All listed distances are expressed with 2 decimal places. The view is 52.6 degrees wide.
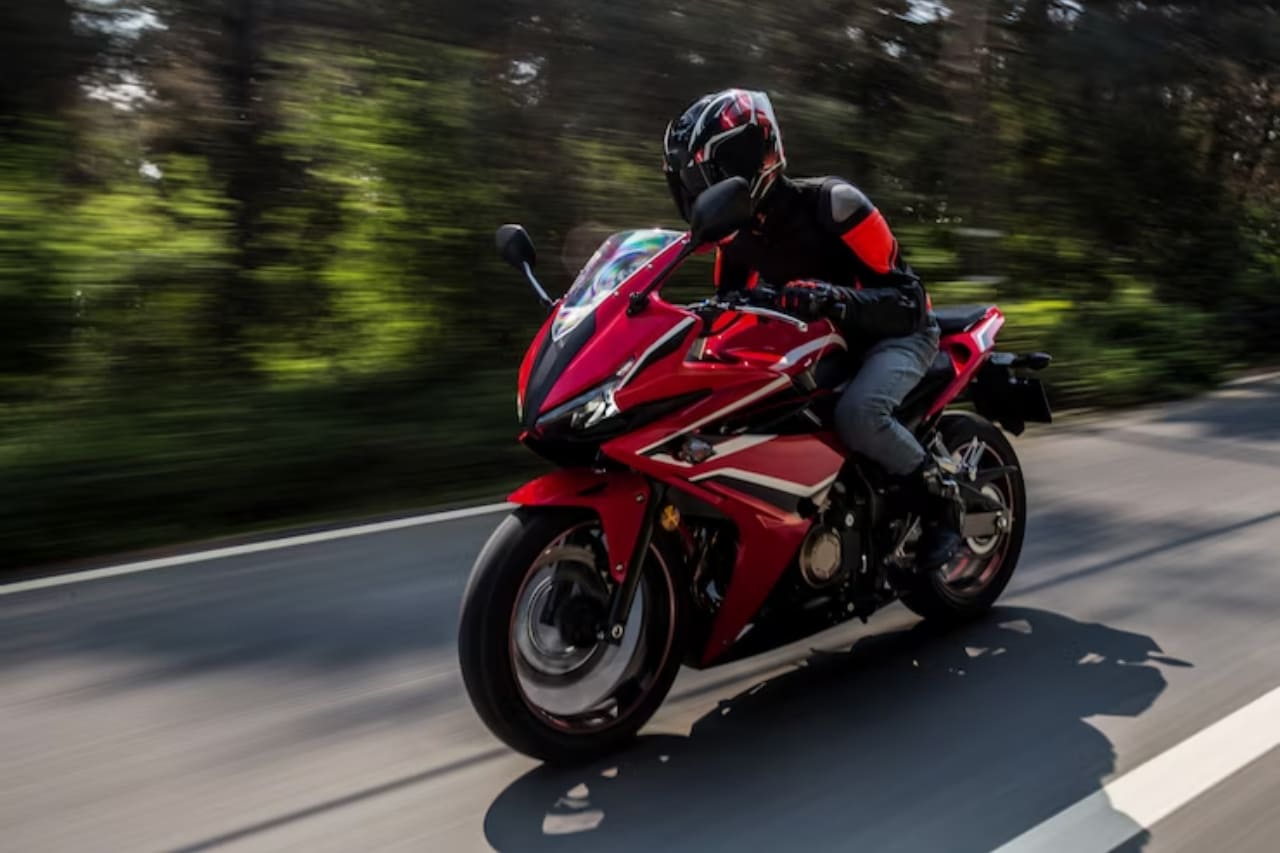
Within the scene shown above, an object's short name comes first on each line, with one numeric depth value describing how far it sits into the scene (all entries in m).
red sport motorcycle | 3.27
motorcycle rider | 3.60
